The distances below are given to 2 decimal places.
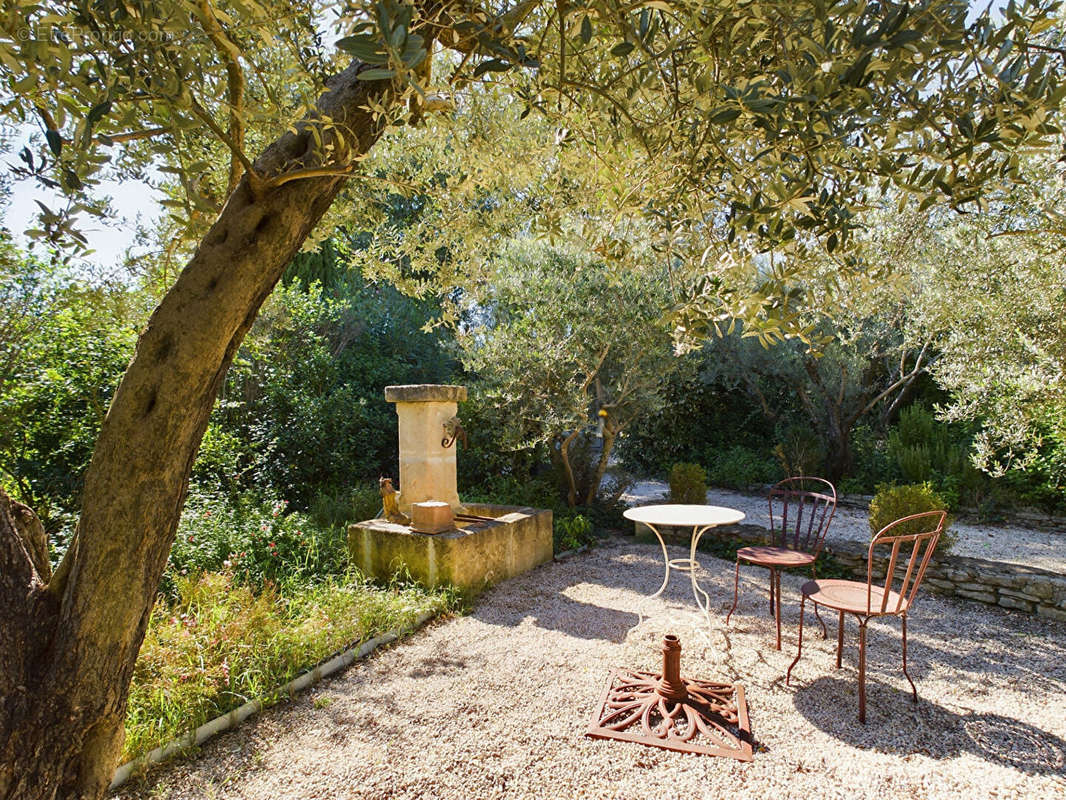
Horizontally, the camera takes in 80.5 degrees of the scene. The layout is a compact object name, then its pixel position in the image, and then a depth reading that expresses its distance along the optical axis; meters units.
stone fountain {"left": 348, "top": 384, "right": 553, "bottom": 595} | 5.33
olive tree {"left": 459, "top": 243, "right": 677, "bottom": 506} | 7.54
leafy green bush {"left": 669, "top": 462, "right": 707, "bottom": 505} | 8.46
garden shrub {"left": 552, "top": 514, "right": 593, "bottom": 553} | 7.29
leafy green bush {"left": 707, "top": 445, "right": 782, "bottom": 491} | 11.49
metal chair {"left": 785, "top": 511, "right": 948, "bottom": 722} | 3.34
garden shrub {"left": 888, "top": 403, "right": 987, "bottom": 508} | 9.32
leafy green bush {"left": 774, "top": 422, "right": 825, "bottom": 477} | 10.80
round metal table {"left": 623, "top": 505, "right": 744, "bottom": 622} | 4.18
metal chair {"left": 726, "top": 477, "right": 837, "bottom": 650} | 4.29
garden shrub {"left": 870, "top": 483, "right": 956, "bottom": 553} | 5.95
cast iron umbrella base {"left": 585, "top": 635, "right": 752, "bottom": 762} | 3.13
